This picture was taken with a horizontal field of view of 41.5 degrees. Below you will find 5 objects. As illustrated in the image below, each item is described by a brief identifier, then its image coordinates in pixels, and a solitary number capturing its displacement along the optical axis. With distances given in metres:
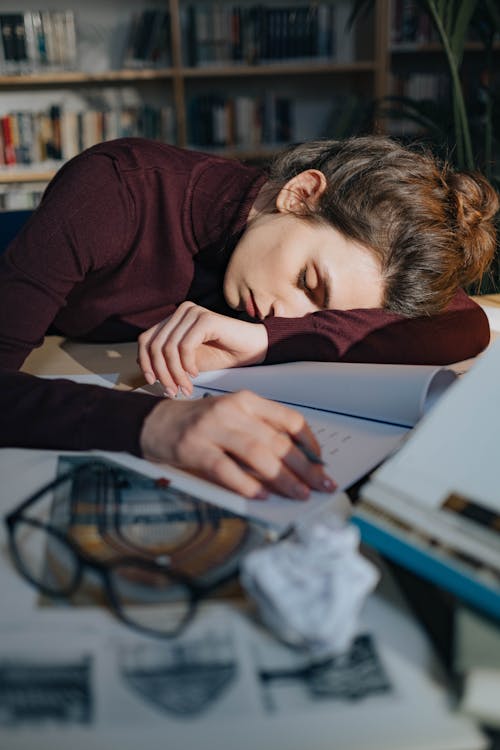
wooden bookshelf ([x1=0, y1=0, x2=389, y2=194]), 2.94
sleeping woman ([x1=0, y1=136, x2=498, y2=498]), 0.78
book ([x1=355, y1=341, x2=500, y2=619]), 0.39
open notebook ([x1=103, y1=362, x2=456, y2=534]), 0.51
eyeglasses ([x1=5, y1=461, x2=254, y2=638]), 0.40
